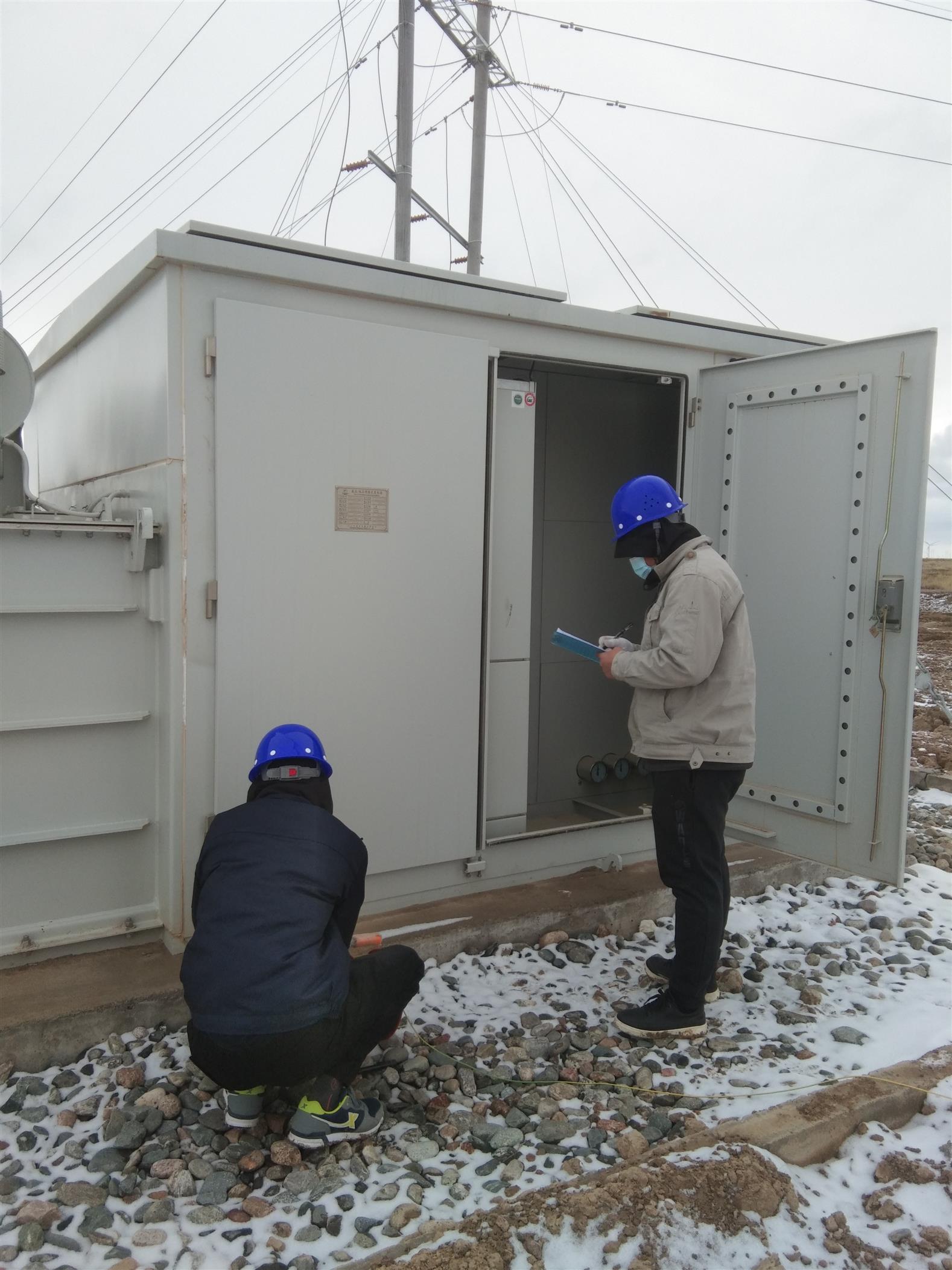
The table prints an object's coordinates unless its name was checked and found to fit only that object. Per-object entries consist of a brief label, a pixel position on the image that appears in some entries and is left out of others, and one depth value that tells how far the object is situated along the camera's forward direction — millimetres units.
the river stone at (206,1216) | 2330
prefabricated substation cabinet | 3404
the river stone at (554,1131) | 2701
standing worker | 3135
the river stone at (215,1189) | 2412
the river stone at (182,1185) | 2436
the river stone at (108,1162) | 2527
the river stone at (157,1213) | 2338
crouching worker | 2473
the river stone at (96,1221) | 2307
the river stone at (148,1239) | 2254
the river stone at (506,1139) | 2666
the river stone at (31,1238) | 2232
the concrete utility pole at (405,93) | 8875
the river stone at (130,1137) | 2607
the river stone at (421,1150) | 2613
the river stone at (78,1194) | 2395
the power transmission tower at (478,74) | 9531
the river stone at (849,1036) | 3273
